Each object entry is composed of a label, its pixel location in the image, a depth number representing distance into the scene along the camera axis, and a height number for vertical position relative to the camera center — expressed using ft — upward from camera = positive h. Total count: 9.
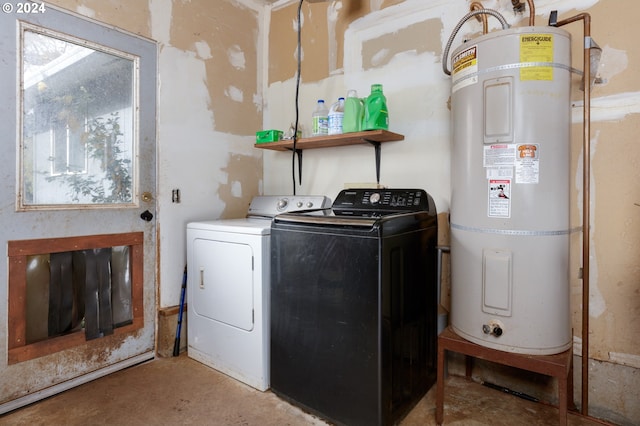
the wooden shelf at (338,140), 6.59 +1.52
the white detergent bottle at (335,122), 7.13 +1.87
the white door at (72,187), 5.43 +0.42
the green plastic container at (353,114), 6.88 +1.96
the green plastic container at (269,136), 8.21 +1.82
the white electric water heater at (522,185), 4.41 +0.34
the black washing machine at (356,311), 4.66 -1.52
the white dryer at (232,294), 6.00 -1.61
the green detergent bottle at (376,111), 6.54 +1.93
